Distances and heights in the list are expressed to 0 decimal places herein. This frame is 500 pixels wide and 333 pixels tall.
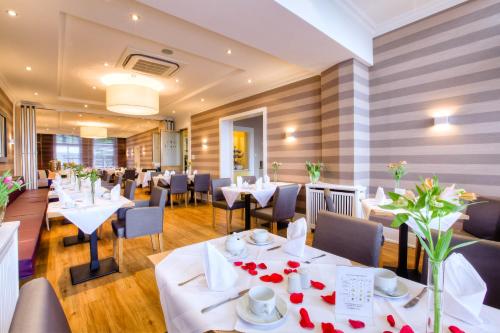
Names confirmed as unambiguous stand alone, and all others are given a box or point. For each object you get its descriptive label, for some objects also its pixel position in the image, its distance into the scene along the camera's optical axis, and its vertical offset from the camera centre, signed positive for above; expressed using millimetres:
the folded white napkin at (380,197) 2625 -390
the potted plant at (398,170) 2588 -94
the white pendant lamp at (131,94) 4473 +1275
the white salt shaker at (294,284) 944 -477
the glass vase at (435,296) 659 -371
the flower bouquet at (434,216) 664 -162
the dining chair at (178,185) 5909 -573
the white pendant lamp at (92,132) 10289 +1283
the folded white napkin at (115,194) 2973 -397
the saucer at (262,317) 752 -497
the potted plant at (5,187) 1358 -144
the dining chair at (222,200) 4003 -680
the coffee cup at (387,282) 925 -466
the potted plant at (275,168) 4880 -134
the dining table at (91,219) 2385 -567
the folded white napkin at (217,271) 969 -448
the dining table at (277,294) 764 -511
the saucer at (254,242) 1446 -484
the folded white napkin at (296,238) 1287 -416
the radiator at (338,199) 3431 -568
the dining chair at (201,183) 6188 -554
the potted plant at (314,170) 3924 -143
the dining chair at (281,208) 3230 -643
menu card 801 -442
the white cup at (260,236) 1445 -447
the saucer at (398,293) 900 -497
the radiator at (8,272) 1340 -673
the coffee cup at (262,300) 789 -463
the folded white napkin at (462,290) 767 -427
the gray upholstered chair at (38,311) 552 -372
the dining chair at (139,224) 2637 -709
